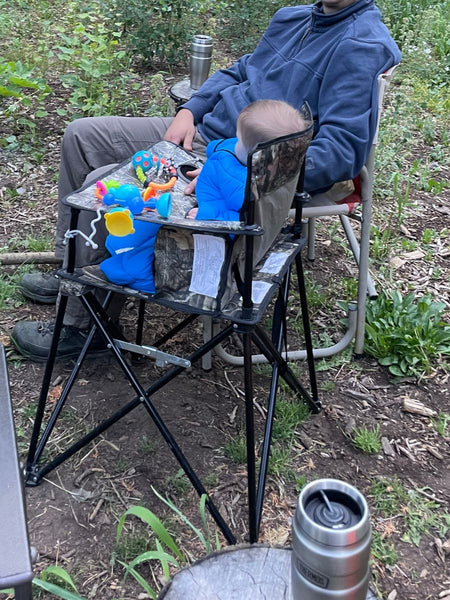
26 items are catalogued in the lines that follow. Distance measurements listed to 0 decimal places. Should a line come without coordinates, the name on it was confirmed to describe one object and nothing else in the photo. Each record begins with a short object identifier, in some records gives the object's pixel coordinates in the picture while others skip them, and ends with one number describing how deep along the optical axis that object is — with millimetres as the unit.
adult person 2416
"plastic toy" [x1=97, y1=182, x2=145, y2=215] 1894
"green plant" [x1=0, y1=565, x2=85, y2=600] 1514
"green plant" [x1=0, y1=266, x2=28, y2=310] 3049
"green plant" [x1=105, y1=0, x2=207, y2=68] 5074
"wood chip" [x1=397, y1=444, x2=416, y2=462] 2457
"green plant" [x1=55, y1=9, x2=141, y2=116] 4352
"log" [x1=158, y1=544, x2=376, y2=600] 1448
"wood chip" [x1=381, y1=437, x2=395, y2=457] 2467
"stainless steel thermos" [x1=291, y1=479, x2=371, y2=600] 1045
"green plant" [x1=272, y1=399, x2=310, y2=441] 2482
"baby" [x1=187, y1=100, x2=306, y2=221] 1912
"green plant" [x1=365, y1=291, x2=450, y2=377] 2830
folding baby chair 1806
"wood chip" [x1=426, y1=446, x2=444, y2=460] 2471
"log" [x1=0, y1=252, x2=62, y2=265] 3258
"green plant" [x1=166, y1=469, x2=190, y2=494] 2221
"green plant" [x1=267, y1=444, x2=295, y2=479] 2330
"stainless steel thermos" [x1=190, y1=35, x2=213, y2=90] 3527
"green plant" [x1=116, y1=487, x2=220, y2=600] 1651
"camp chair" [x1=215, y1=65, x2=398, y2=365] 2575
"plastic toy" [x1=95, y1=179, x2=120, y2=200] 2055
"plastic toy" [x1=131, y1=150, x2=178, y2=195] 2432
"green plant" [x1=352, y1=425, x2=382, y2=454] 2451
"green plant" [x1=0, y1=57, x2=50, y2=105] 4211
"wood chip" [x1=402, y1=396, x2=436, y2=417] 2639
